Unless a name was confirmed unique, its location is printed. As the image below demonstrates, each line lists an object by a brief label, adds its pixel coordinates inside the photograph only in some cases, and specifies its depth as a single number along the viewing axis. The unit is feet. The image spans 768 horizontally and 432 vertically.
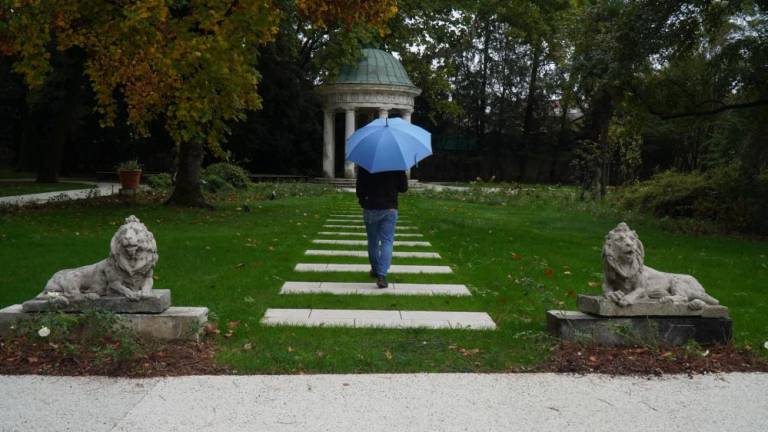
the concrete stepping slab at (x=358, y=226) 51.06
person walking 27.48
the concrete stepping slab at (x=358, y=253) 36.55
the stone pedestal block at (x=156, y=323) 18.34
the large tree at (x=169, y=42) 44.57
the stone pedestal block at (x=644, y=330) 18.67
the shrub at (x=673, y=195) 61.87
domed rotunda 118.62
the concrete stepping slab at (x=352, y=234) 45.85
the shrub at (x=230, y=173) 91.04
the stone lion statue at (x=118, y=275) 18.39
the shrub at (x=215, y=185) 84.84
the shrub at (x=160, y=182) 88.77
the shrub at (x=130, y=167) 78.37
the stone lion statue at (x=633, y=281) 18.78
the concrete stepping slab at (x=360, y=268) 31.65
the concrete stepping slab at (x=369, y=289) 26.55
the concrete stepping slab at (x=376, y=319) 21.49
